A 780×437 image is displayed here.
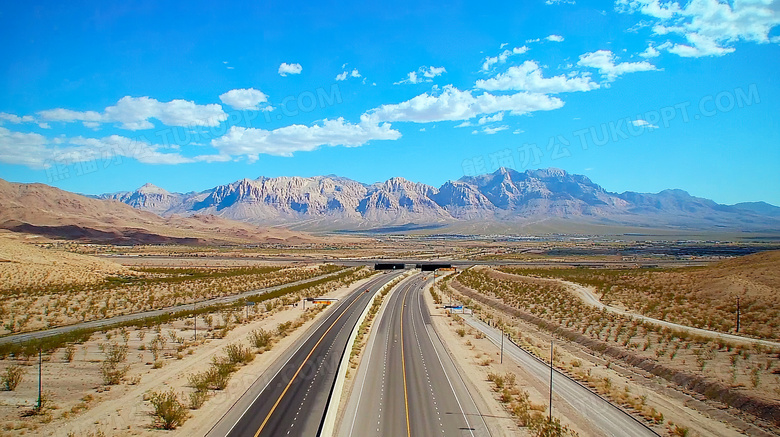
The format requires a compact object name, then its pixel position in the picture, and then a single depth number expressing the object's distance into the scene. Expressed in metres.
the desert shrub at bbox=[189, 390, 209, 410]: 25.45
